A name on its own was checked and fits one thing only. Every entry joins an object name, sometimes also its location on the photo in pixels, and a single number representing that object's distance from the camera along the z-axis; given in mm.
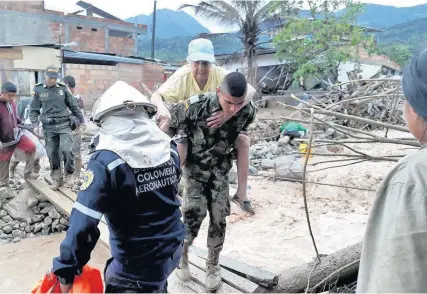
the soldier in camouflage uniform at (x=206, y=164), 2807
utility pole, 23362
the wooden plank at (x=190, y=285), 2959
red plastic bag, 1709
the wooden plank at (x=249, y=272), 3006
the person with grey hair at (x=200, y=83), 2918
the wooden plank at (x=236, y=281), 2947
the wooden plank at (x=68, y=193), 5746
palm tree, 18578
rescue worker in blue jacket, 1672
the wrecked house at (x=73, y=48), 12211
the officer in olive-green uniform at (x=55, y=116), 5711
